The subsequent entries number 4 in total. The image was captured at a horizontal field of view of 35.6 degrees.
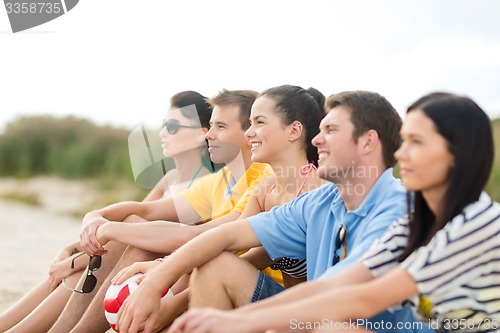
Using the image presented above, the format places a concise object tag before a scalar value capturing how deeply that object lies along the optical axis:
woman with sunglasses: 5.03
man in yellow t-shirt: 4.62
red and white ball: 4.31
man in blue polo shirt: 3.67
